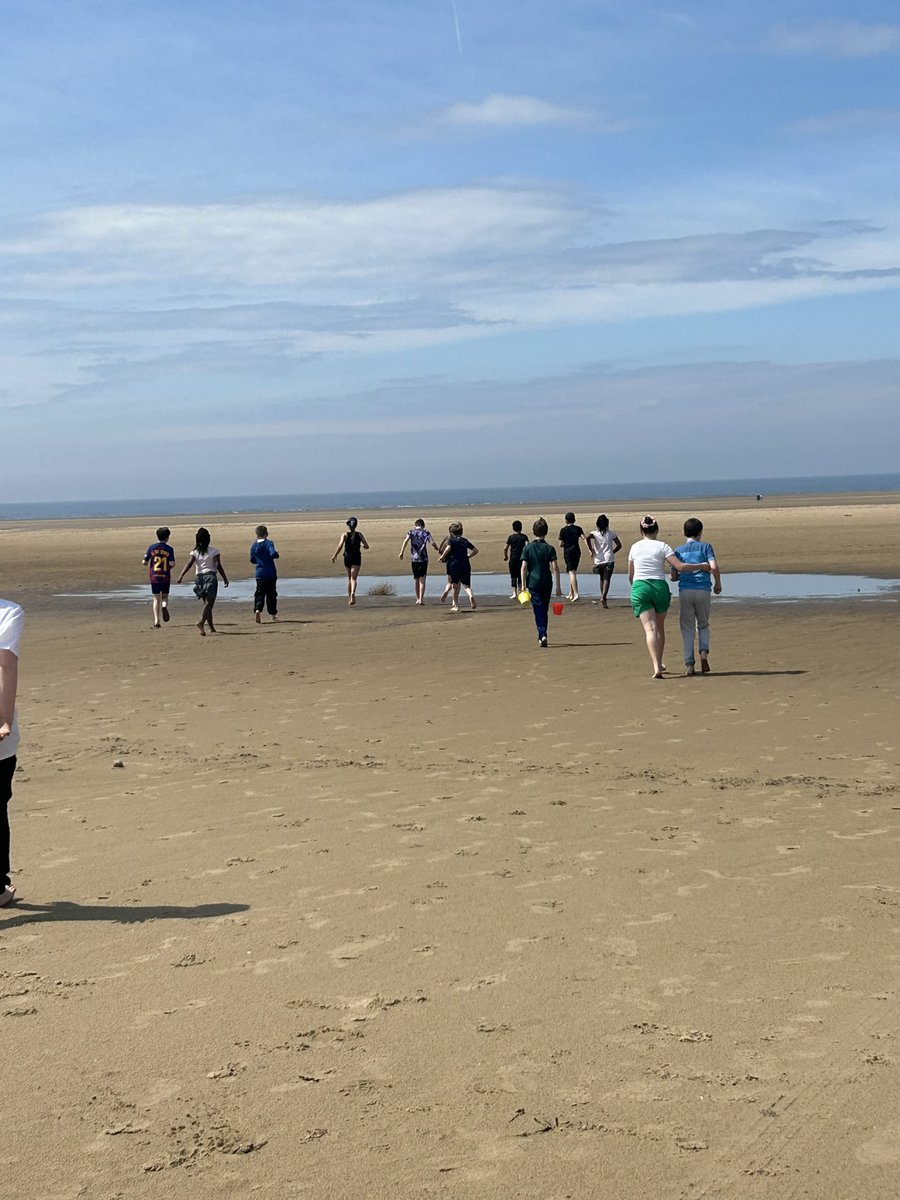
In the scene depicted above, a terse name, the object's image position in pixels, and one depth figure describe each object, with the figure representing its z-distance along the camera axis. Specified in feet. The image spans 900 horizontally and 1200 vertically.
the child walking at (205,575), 66.85
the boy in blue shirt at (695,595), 48.49
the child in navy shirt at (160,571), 71.31
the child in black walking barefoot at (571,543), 78.84
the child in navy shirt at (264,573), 71.26
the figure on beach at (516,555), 77.61
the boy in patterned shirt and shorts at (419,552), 80.02
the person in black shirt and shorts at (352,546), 78.99
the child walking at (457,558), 73.46
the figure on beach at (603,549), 77.71
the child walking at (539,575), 58.34
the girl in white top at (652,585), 48.19
